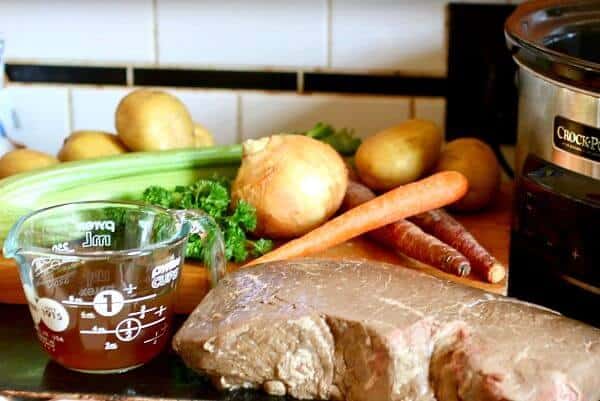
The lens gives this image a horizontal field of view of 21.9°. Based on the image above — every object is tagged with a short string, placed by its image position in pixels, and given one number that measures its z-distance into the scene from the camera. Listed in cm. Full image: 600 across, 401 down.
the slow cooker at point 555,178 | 100
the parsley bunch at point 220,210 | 110
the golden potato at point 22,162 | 122
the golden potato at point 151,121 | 121
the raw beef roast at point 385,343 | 93
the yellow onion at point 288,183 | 112
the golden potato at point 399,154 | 118
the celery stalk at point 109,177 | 114
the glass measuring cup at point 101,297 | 99
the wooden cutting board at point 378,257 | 108
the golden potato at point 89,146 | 123
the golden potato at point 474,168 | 119
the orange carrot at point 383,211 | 111
